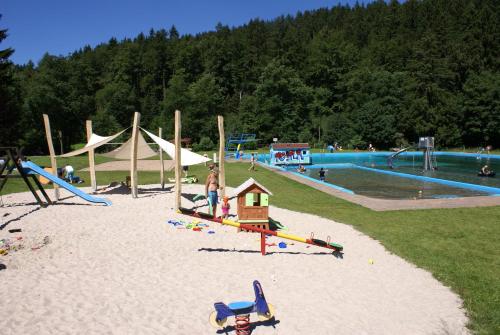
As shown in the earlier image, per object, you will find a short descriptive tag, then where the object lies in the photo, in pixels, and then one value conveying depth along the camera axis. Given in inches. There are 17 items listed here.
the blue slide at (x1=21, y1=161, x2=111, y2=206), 557.9
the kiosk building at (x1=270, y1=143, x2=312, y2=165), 1304.1
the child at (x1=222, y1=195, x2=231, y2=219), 474.9
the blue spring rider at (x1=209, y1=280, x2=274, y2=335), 221.0
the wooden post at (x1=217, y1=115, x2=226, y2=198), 579.5
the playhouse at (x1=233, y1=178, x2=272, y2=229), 426.9
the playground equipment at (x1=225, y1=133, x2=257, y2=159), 1570.9
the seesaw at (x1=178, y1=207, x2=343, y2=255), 346.3
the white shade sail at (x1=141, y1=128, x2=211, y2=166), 628.1
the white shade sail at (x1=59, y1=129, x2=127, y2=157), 644.1
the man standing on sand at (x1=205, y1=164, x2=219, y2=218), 487.2
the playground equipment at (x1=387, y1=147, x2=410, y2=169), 1309.4
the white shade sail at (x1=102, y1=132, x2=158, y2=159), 786.2
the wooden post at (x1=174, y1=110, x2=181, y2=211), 504.7
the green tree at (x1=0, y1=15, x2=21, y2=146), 1359.5
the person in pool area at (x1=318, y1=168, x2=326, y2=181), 964.0
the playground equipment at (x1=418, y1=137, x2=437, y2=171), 1181.6
